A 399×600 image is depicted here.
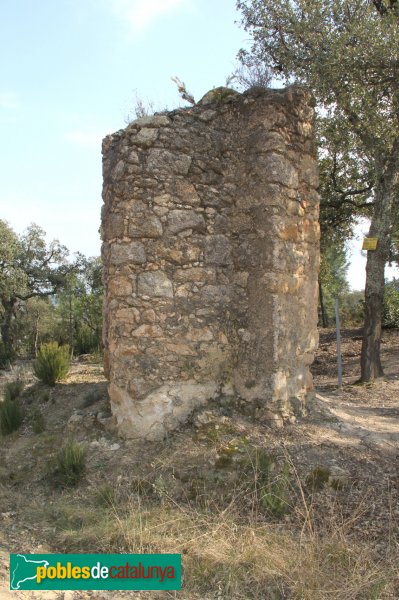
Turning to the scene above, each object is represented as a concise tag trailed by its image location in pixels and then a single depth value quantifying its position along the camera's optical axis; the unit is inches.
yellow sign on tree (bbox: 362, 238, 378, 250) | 380.2
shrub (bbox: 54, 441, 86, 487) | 184.7
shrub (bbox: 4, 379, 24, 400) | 291.7
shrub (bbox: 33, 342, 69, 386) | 300.7
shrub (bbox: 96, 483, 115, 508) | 168.1
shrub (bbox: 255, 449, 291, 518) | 161.0
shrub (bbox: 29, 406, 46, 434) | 233.5
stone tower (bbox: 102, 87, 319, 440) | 199.5
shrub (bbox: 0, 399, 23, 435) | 244.1
